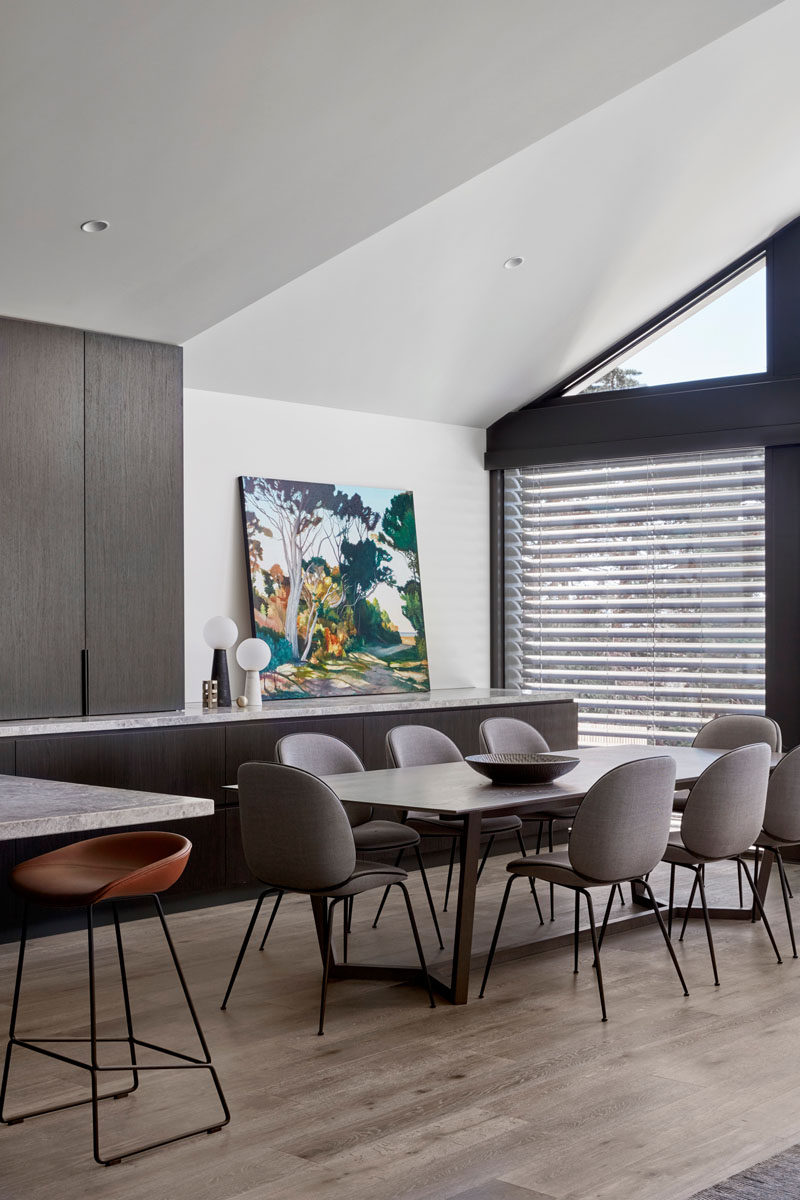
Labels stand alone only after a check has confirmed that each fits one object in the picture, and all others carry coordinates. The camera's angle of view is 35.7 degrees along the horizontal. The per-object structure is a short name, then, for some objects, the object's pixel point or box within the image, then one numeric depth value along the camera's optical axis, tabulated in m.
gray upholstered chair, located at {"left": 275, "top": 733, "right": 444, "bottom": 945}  5.03
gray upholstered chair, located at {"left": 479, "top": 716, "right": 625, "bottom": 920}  6.00
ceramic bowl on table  4.80
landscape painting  7.16
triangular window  7.74
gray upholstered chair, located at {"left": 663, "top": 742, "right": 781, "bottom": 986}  4.74
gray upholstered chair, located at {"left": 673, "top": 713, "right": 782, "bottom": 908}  6.26
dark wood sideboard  5.25
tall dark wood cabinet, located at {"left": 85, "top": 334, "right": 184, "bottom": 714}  5.86
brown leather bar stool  3.04
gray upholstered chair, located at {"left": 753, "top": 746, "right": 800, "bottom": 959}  5.30
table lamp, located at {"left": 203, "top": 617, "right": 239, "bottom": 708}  6.46
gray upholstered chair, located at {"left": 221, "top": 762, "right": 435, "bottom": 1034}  4.05
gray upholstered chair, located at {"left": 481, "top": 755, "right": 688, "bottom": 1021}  4.30
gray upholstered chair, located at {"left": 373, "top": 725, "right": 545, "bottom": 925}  5.30
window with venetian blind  7.70
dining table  4.30
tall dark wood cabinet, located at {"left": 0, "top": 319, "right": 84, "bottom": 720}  5.54
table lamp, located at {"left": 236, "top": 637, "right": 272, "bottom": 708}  6.55
